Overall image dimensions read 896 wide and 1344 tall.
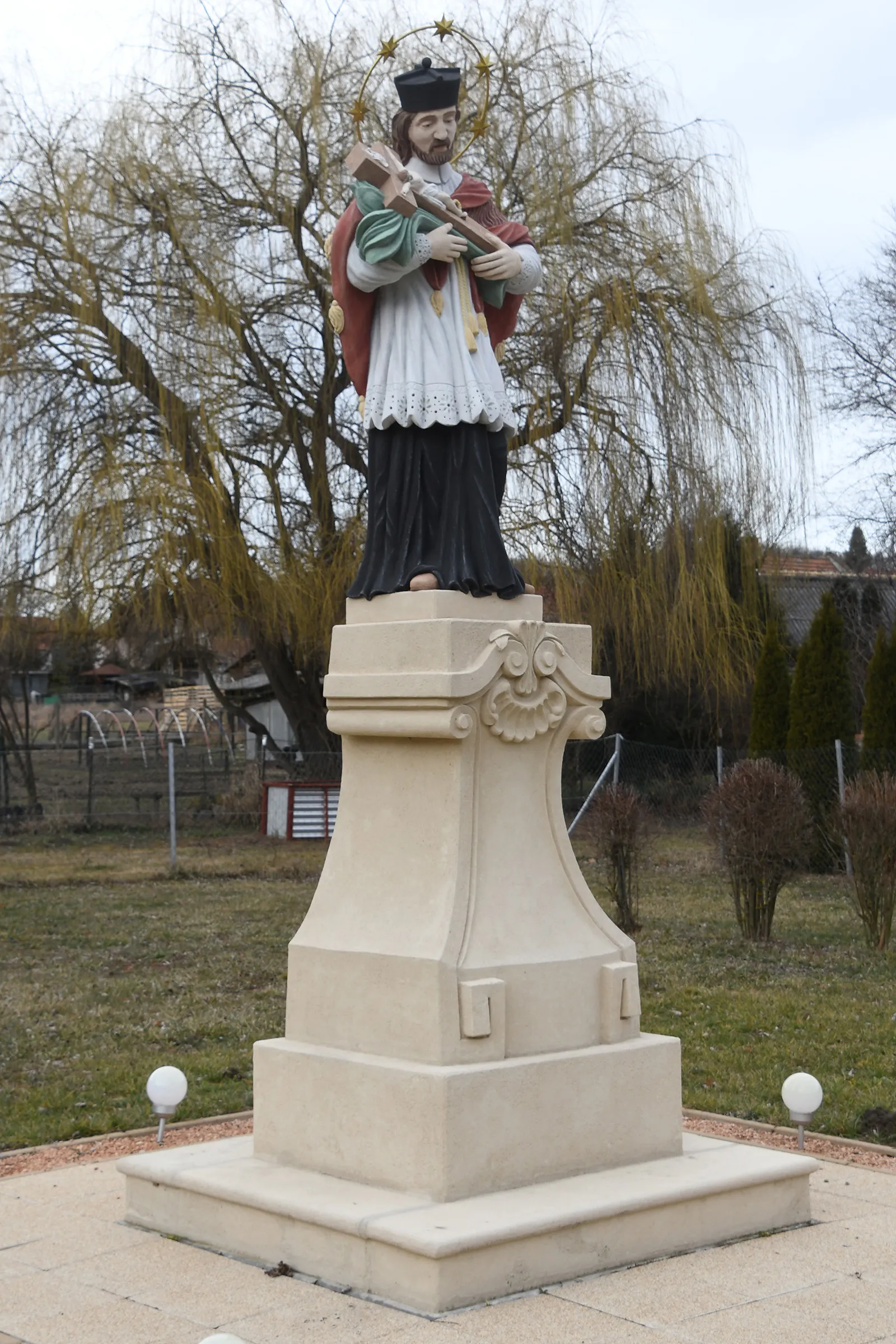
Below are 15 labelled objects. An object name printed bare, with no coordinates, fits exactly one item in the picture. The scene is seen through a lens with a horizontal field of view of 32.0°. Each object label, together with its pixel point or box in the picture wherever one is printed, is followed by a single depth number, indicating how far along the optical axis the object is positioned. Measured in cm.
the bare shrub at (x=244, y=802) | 2177
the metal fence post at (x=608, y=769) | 1797
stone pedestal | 482
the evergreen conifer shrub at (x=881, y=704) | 1830
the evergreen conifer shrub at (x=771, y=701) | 1895
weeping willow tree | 1762
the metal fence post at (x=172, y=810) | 1655
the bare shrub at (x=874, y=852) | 1175
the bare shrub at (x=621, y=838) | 1256
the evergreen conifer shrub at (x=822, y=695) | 1848
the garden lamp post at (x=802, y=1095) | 589
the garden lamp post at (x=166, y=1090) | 596
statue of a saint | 549
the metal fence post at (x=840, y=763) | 1575
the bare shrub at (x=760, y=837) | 1198
